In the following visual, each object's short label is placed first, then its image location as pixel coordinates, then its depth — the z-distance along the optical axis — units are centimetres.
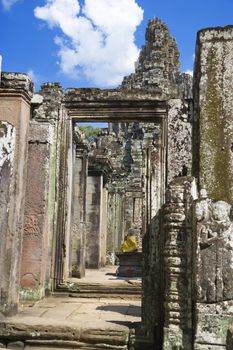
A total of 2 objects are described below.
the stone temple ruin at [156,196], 424
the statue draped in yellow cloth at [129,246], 1434
